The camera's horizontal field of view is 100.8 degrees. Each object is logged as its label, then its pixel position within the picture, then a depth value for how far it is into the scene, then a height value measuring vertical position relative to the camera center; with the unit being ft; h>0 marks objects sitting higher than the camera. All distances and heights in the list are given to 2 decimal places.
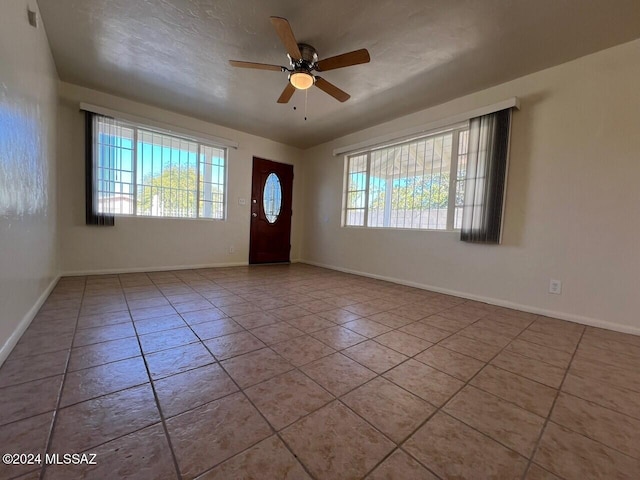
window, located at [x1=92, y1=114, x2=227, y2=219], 12.12 +2.29
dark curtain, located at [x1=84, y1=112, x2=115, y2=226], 11.59 +1.80
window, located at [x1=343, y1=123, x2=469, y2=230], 11.33 +2.27
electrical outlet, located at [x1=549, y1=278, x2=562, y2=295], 8.69 -1.66
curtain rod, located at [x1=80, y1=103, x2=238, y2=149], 11.66 +4.60
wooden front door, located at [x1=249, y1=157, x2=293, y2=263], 17.33 +0.78
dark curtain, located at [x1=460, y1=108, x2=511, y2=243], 9.67 +2.11
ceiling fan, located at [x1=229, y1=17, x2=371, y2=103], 6.86 +4.61
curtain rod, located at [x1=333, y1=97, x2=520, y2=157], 9.55 +4.60
